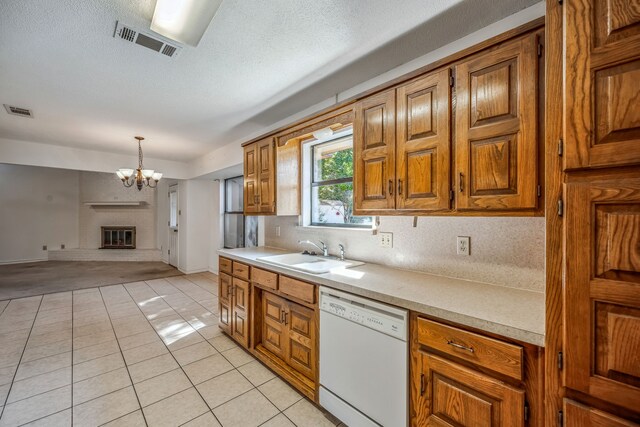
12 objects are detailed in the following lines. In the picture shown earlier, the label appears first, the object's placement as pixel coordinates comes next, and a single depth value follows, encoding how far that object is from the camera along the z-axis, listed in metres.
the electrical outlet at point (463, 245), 1.71
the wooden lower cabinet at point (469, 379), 1.03
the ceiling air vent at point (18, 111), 2.87
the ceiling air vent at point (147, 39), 1.68
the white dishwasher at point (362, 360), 1.39
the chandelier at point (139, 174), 4.07
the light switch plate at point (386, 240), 2.13
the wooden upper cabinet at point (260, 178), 2.83
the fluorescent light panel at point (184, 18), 1.48
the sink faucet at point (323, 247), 2.64
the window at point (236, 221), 4.84
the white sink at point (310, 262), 2.06
